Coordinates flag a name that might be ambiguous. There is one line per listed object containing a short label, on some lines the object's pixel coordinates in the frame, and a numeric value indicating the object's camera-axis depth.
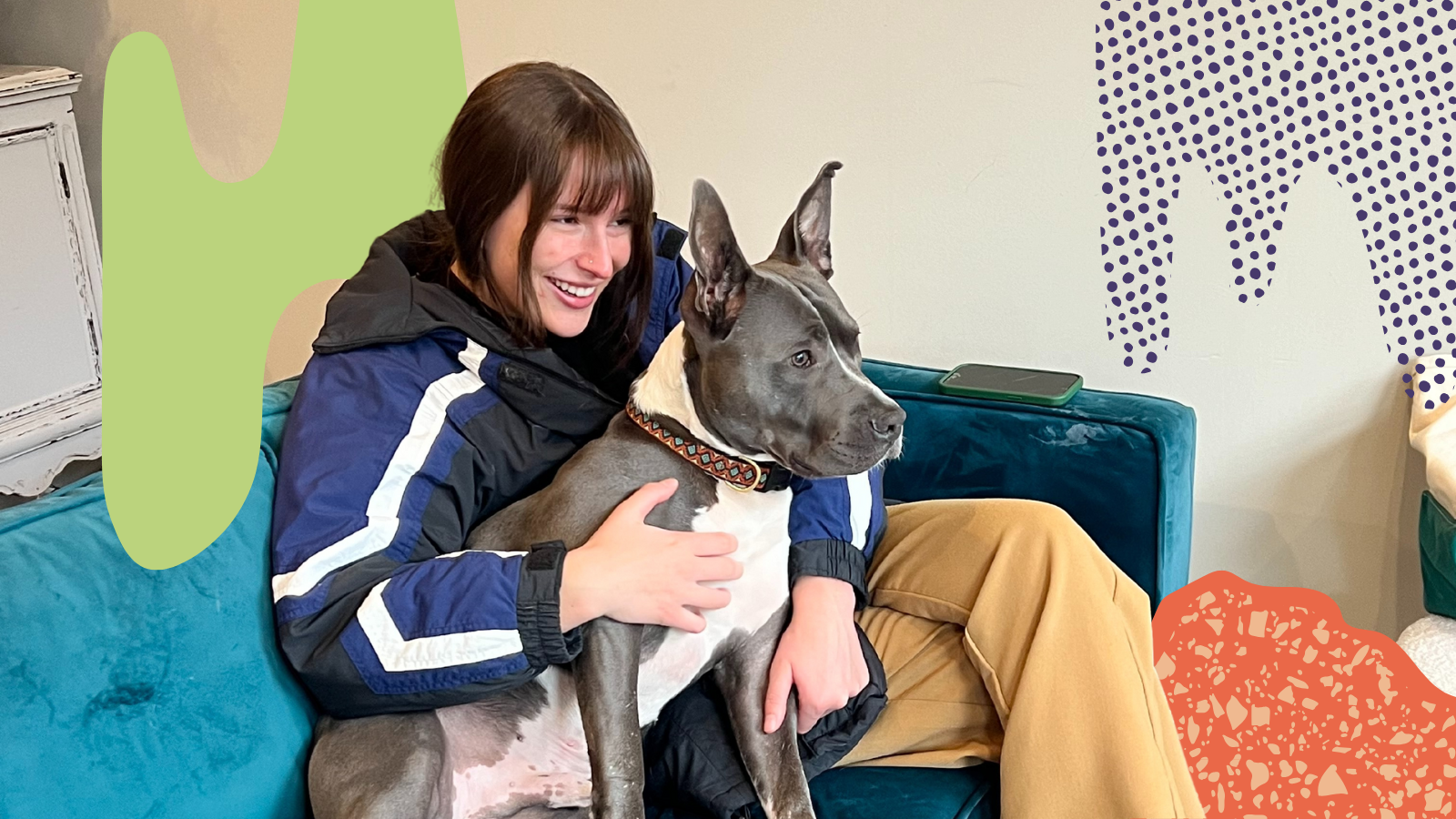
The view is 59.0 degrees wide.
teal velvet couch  1.30
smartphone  2.03
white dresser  2.97
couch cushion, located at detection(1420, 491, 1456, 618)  1.95
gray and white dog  1.44
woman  1.42
